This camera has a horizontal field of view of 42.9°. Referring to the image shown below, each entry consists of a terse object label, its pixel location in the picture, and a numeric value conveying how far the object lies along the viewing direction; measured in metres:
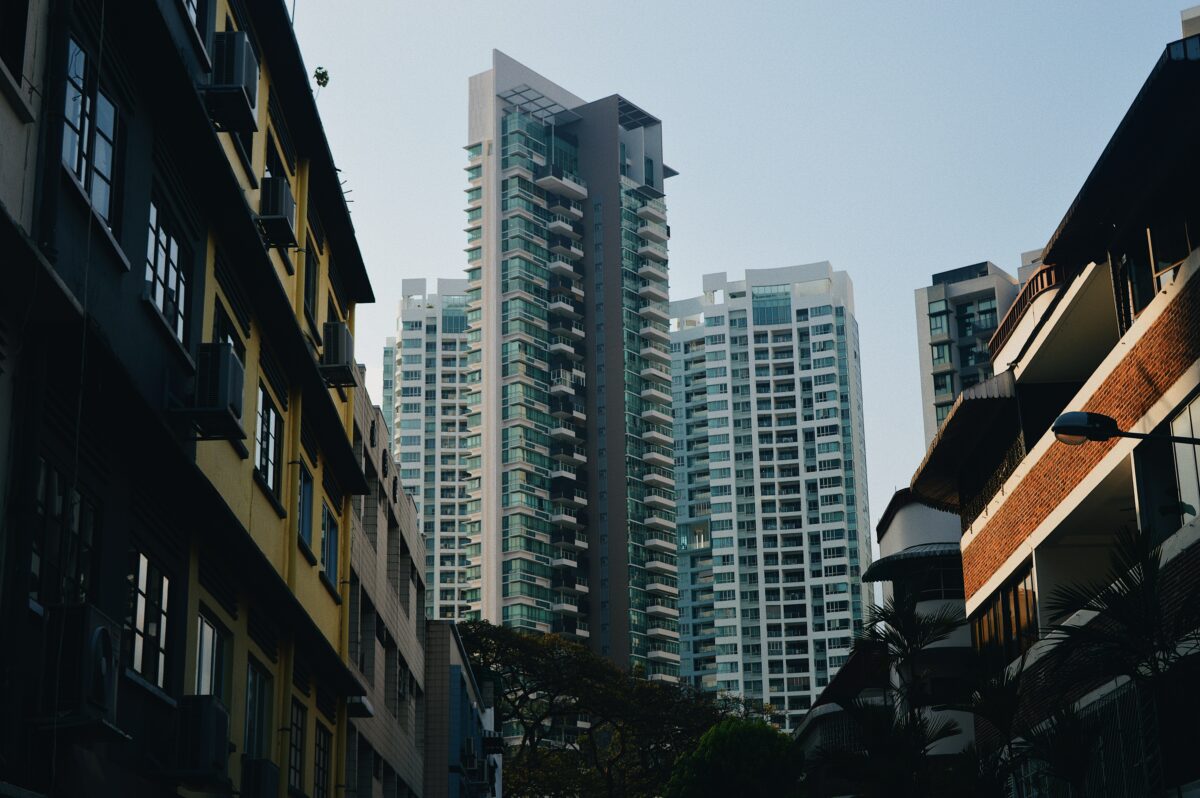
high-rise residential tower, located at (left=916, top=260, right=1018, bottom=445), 112.19
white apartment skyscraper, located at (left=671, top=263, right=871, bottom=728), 167.00
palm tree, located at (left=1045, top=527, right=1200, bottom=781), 16.19
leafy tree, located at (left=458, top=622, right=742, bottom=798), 70.12
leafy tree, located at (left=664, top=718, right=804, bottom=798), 49.16
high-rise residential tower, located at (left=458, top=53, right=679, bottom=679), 127.88
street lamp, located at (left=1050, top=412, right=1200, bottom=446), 16.53
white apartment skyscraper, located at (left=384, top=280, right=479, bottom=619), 168.25
